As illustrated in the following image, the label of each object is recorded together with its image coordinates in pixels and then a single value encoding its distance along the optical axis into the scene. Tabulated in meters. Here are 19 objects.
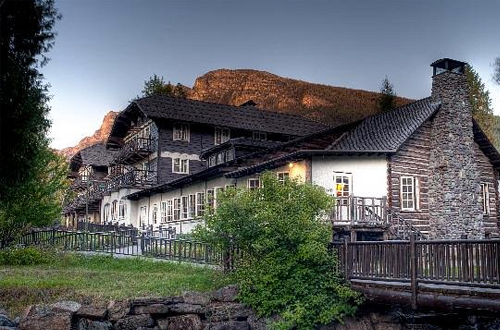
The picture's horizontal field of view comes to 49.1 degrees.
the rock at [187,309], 15.42
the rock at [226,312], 15.68
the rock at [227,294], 16.06
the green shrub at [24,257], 22.41
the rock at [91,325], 14.30
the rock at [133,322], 14.74
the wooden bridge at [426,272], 12.62
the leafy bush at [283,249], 15.76
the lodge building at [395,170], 27.36
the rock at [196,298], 15.72
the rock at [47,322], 13.82
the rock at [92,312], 14.40
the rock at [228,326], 15.43
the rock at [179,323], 15.23
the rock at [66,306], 14.25
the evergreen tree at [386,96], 74.88
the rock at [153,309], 15.14
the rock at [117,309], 14.76
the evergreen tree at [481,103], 60.81
